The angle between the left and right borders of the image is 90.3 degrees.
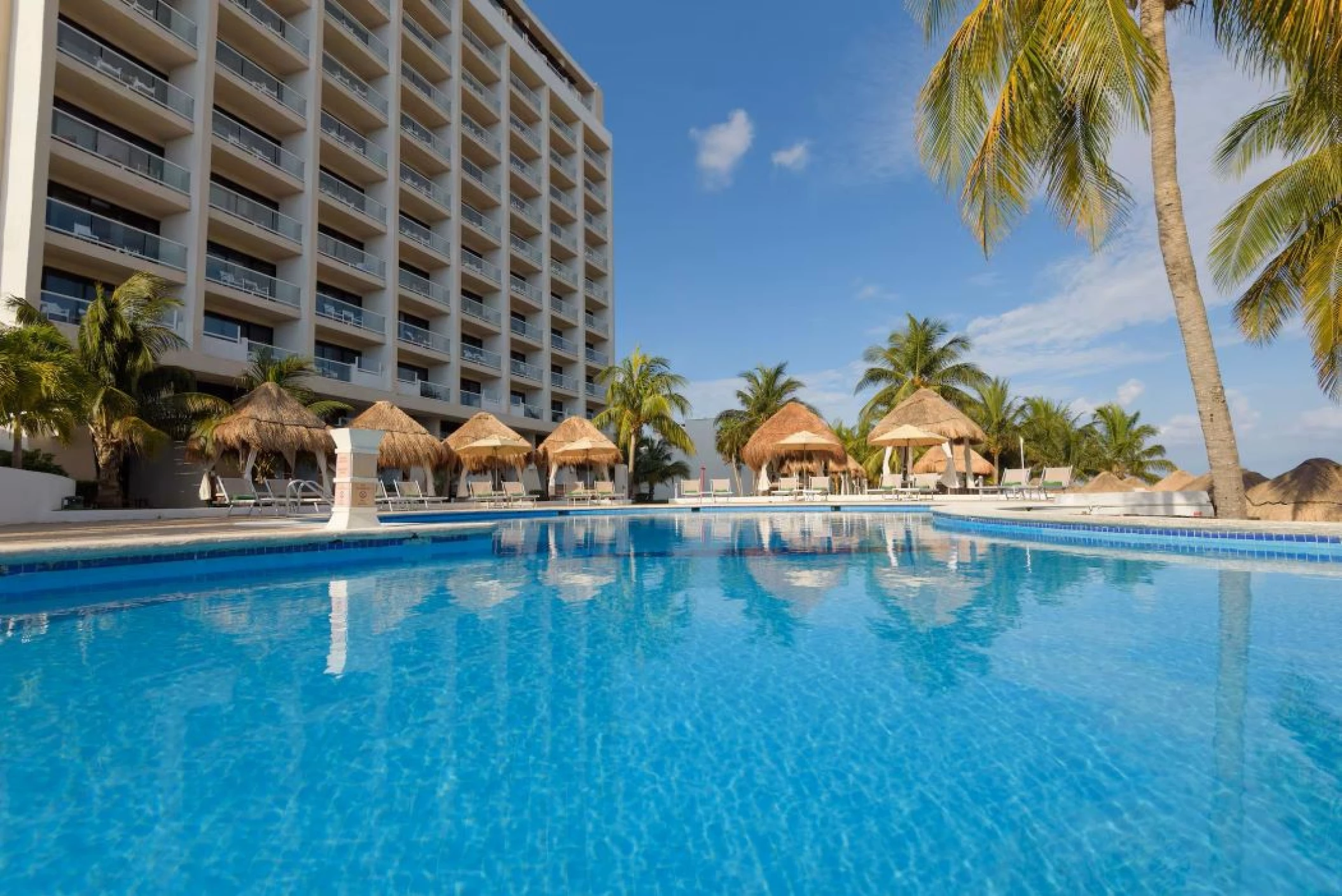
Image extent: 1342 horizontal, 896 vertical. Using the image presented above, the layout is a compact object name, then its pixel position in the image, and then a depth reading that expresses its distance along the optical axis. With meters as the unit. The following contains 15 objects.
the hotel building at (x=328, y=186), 14.89
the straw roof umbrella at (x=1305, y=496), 10.45
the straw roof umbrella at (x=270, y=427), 14.30
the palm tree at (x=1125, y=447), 35.97
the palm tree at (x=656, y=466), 30.86
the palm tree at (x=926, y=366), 28.94
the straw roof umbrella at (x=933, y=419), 21.69
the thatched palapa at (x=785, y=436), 22.92
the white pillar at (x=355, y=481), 10.02
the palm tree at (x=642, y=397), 26.47
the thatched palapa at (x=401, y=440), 17.95
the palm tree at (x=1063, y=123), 8.04
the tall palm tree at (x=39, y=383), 9.39
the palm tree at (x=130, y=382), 13.00
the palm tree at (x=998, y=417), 32.97
